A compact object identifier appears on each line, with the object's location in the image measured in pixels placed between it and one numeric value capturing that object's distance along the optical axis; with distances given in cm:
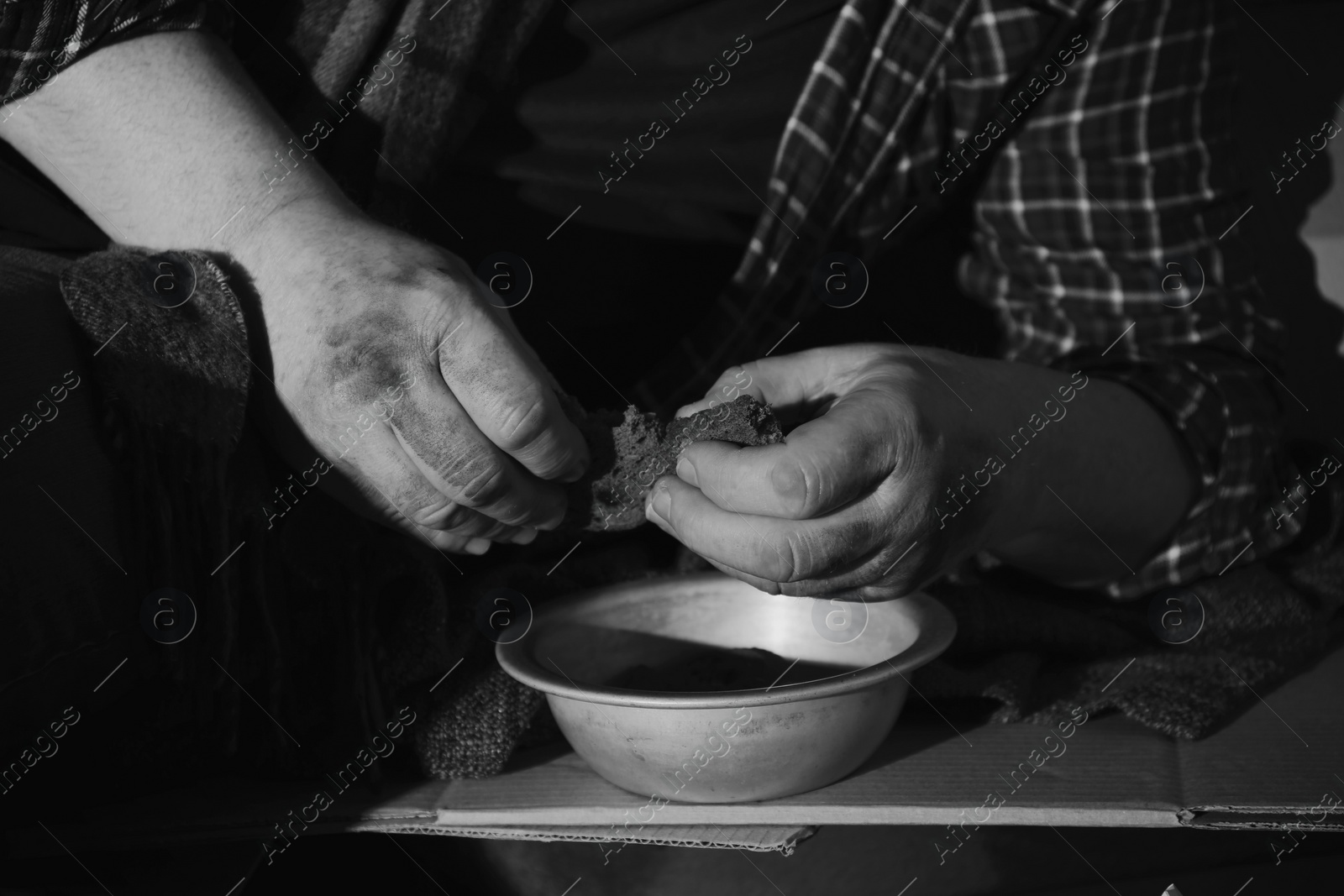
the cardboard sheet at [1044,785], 104
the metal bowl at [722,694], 102
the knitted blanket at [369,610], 101
